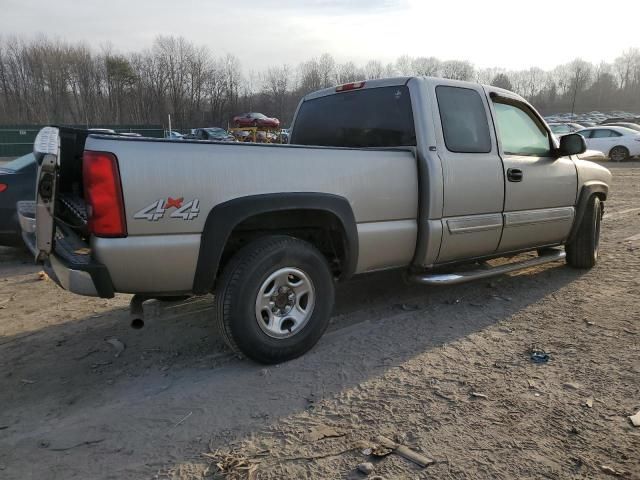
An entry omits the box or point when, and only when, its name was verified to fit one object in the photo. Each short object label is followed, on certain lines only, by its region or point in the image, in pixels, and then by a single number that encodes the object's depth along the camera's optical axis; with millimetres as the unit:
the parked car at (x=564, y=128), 26797
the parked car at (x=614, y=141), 21438
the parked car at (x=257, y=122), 31820
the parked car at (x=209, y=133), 34500
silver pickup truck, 2910
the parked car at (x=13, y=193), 6027
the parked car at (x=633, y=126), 26497
